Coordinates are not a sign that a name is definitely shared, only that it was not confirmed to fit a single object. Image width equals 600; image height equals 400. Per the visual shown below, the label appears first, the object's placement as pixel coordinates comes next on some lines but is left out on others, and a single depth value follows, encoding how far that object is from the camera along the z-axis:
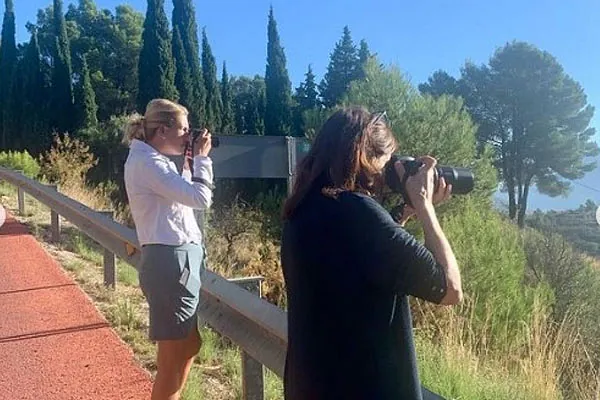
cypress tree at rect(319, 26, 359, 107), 52.31
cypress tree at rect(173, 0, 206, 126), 37.09
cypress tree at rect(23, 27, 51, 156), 35.53
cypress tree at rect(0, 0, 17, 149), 40.59
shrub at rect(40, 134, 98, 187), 16.17
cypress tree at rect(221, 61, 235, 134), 40.34
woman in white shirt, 2.95
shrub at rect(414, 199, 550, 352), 8.78
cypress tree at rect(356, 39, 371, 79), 50.59
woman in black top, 1.72
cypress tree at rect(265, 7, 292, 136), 40.59
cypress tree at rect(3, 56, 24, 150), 37.47
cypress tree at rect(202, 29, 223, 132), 38.72
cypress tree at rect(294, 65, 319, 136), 50.19
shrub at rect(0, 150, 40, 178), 16.27
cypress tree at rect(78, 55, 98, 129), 35.69
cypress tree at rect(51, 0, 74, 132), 36.28
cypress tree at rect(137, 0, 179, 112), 35.28
